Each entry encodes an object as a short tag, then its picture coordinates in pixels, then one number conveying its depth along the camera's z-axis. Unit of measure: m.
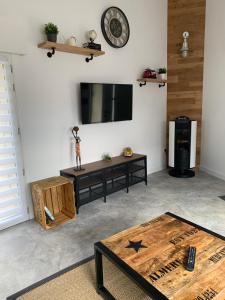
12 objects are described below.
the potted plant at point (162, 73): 4.06
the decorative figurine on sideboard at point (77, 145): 3.05
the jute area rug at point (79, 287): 1.67
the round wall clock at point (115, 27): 3.30
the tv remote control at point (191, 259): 1.35
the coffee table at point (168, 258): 1.23
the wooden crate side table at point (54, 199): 2.59
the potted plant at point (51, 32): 2.58
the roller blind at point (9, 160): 2.48
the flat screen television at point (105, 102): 3.12
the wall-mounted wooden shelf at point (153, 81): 3.83
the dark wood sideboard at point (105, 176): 2.96
